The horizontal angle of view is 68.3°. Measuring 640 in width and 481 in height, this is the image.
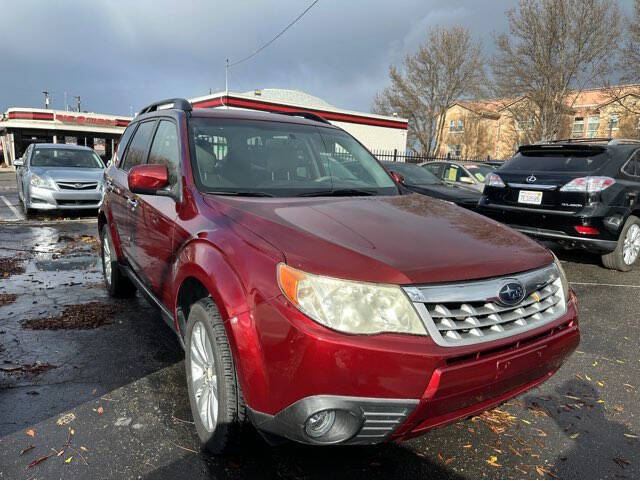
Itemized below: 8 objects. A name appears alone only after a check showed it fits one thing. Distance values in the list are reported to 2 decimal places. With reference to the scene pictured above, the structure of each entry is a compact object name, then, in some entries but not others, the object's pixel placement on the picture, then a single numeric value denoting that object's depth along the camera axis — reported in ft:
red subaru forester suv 5.87
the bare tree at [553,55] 82.28
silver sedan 31.27
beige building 90.97
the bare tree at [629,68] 70.79
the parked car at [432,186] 28.94
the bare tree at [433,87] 135.95
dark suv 19.17
